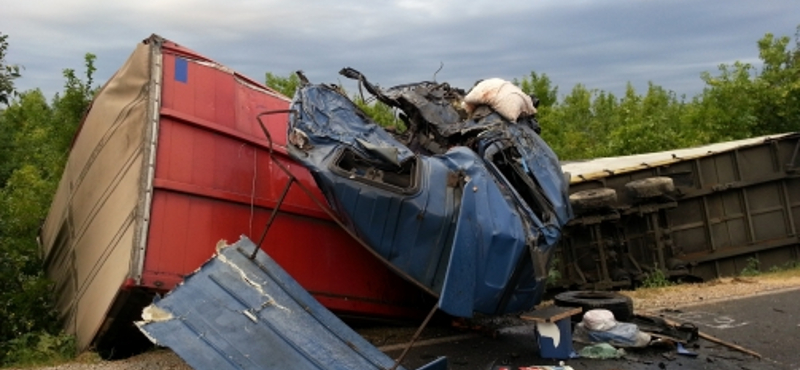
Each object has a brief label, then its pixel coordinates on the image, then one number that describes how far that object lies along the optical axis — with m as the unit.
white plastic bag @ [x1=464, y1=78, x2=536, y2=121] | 6.85
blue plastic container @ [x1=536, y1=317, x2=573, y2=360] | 5.98
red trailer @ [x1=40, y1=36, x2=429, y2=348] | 5.68
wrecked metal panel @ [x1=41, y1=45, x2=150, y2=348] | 5.82
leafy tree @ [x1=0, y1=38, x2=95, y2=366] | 6.80
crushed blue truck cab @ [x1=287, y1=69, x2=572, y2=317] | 5.38
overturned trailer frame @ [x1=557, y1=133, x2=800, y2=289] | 10.48
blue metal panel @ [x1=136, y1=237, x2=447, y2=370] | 4.61
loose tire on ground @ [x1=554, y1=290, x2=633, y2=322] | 6.76
